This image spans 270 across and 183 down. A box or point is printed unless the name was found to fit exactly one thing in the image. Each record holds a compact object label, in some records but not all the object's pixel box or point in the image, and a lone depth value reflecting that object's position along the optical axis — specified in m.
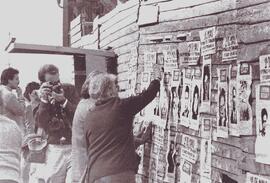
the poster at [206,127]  4.72
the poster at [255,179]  3.78
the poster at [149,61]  5.91
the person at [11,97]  6.91
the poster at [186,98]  5.09
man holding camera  6.67
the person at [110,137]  4.59
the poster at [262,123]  3.73
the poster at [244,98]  4.02
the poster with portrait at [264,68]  3.74
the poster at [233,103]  4.24
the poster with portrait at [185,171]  5.15
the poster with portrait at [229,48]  4.30
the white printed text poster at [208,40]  4.62
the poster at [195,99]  4.91
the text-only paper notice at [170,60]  5.39
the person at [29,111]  7.77
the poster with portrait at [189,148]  5.00
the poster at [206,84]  4.71
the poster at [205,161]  4.75
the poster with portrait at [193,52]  4.92
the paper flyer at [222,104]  4.41
